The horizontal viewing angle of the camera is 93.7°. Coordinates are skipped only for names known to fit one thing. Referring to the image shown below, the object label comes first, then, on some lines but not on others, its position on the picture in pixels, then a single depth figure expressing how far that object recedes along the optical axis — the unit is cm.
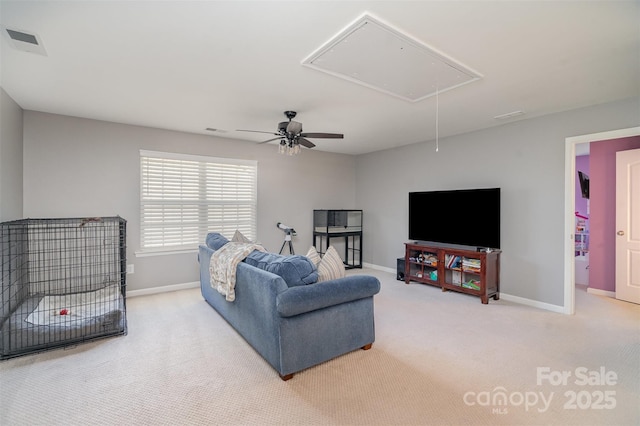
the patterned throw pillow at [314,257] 261
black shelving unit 586
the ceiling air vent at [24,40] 200
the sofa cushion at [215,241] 364
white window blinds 436
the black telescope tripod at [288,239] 539
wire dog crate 266
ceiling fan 320
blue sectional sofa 218
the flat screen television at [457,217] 412
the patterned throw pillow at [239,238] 397
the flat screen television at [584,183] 571
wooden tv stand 402
